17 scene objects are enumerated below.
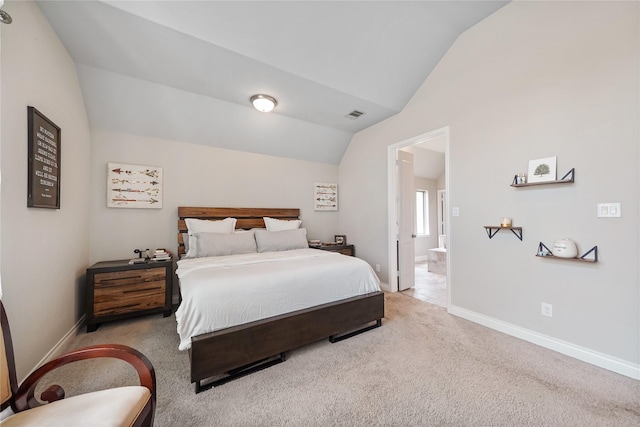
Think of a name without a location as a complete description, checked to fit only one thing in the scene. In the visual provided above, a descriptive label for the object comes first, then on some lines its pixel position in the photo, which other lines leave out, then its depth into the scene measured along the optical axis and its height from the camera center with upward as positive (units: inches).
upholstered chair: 36.4 -30.3
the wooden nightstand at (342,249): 162.4 -24.1
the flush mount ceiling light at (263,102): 120.5 +55.2
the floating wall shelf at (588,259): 78.1 -14.6
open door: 152.0 -6.1
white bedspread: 68.8 -24.0
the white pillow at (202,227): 122.9 -7.6
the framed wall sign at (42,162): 68.5 +15.8
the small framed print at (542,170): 86.3 +15.7
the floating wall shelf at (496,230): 95.2 -6.8
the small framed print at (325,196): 184.7 +13.0
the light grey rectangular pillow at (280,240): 135.3 -15.3
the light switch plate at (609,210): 74.1 +0.9
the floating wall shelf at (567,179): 81.9 +11.7
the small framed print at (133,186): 121.0 +14.0
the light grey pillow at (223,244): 119.9 -15.5
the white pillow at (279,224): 155.9 -6.9
